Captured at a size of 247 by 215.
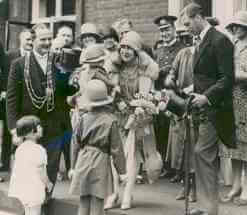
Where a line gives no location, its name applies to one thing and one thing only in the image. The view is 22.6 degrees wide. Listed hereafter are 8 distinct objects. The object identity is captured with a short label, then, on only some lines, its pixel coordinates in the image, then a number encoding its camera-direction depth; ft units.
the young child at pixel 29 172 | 19.88
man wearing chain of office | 22.29
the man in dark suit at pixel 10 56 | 28.12
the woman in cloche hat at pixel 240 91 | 21.06
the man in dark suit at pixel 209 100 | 18.71
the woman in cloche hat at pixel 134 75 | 21.56
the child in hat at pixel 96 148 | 18.25
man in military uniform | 25.34
